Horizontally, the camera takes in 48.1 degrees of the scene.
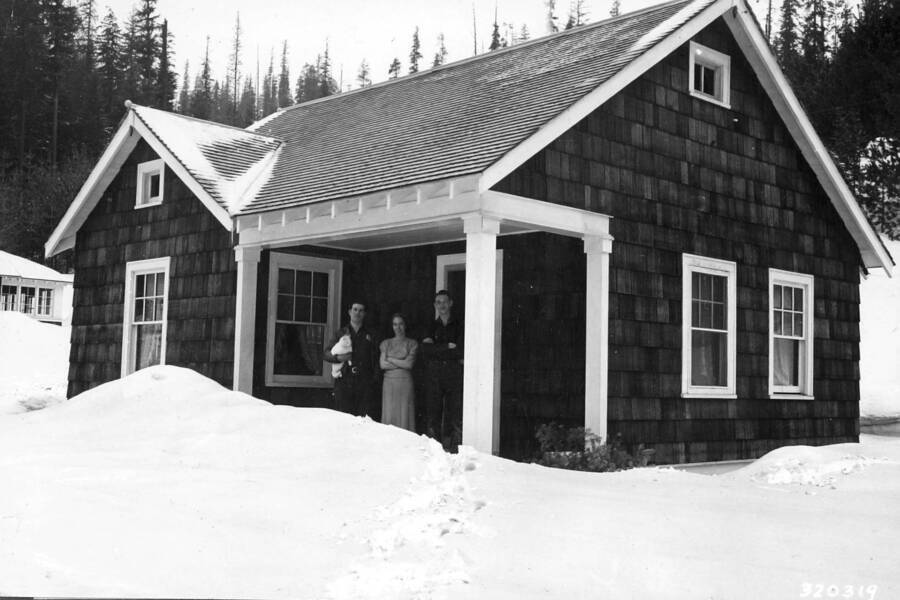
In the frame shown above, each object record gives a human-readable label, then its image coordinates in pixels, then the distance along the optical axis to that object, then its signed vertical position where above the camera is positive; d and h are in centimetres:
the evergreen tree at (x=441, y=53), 7716 +2491
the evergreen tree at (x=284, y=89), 9302 +2637
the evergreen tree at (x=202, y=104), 6412 +1712
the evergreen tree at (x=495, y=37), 7025 +2376
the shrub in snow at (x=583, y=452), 966 -72
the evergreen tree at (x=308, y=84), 8319 +2503
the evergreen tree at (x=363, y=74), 9294 +2767
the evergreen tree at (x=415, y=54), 7706 +2444
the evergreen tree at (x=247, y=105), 7862 +2331
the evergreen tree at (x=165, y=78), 5600 +1647
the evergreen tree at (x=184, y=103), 6812 +1925
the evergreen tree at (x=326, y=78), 7675 +2469
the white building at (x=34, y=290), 4022 +309
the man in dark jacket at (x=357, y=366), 1126 +8
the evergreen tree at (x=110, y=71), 5550 +1684
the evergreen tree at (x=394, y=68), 7706 +2336
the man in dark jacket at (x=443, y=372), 1048 +3
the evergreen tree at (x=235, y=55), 9706 +3072
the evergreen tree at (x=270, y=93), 8956 +2611
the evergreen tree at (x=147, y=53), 5612 +1782
